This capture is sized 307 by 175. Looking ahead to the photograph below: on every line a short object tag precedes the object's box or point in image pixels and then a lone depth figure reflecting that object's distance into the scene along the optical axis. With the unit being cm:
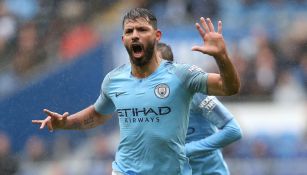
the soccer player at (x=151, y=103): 1438
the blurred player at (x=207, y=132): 1616
